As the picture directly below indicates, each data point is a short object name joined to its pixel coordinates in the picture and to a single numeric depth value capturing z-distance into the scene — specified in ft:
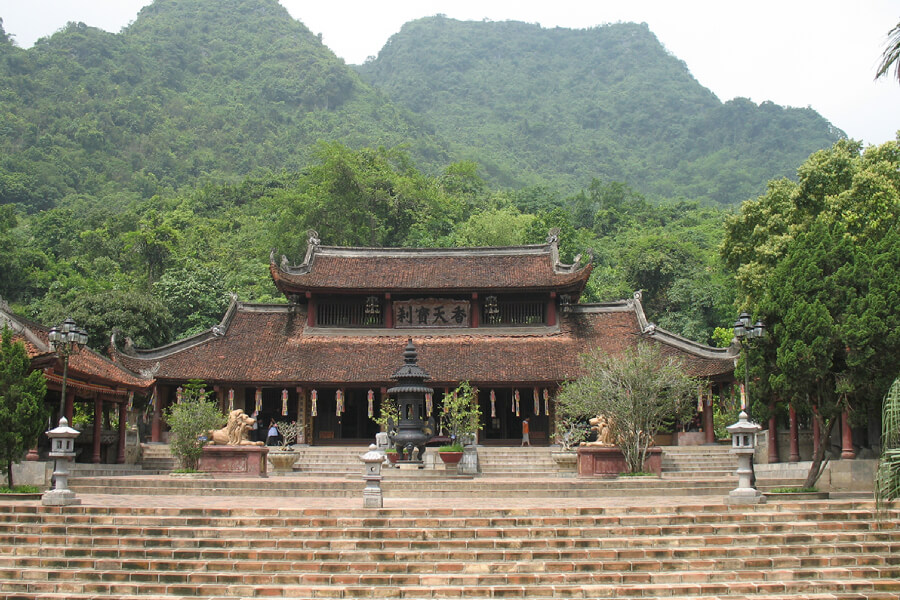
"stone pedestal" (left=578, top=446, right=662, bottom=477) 69.31
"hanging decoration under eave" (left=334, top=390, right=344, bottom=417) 96.66
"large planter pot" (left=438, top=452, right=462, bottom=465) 69.94
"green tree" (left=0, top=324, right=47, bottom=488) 55.31
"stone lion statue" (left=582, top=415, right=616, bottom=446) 70.90
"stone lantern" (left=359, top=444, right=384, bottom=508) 45.85
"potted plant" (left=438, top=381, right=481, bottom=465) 75.31
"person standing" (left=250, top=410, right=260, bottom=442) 100.17
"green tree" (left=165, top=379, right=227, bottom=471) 73.26
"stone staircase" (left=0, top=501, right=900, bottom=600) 37.73
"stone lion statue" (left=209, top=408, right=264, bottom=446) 71.20
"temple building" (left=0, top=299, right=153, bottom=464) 68.22
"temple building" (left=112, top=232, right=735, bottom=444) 96.68
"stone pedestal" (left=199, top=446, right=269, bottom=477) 69.92
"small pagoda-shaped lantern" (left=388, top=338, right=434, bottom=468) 73.77
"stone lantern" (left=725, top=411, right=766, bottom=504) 46.69
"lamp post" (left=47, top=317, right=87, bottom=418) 59.72
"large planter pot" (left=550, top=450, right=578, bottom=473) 76.79
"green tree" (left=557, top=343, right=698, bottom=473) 68.23
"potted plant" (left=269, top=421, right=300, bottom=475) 75.00
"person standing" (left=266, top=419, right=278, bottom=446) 91.91
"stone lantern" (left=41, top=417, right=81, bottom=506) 46.42
